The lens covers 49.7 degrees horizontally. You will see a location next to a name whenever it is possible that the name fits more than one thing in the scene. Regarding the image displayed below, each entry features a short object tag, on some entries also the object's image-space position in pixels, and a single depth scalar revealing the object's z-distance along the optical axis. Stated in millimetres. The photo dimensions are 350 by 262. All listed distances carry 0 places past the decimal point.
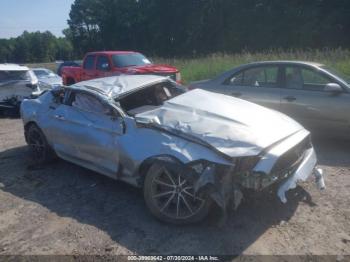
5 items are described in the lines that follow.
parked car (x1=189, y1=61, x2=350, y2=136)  6465
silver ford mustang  3818
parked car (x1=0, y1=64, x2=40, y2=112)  11266
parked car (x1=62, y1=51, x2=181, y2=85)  11797
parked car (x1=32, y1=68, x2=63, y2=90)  15837
